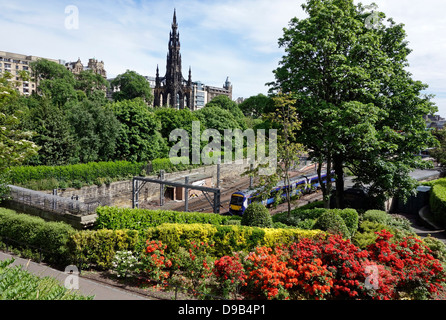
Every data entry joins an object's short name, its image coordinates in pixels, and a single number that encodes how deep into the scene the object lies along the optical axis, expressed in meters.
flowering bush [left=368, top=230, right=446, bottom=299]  9.77
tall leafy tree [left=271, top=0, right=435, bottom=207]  17.48
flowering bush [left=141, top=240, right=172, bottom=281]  11.23
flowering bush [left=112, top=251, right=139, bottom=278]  11.70
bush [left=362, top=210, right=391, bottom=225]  16.48
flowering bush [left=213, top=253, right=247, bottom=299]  10.04
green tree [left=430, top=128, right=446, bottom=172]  38.82
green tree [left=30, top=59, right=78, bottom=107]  64.50
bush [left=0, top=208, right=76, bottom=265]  13.59
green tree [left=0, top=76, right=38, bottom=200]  11.59
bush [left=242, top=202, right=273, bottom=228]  14.54
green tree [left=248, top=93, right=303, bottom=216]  17.12
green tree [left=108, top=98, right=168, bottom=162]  36.22
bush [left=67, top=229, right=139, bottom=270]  12.81
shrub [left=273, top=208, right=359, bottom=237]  15.27
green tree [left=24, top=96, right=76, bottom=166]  27.88
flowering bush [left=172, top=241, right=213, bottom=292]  10.83
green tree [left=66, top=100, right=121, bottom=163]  32.56
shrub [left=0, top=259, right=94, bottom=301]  6.46
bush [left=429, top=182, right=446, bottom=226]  20.17
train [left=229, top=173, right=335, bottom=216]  27.07
